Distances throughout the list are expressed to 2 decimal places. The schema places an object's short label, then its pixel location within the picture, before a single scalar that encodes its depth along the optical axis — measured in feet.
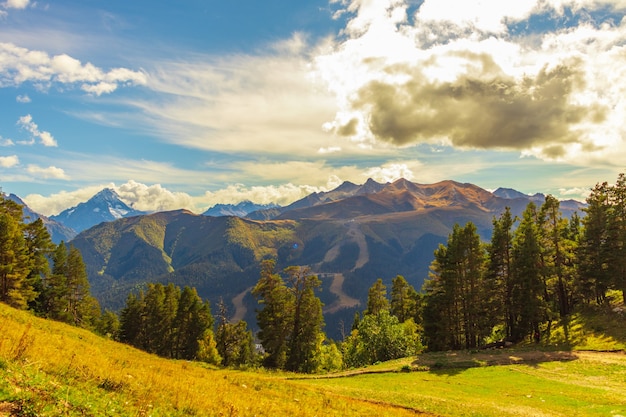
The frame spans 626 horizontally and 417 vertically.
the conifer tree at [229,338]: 255.50
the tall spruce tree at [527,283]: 163.32
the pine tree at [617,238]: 168.45
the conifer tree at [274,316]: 194.49
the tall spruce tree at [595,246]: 177.88
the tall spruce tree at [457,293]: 181.16
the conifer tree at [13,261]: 177.78
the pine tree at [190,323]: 257.75
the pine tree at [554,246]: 173.06
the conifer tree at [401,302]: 264.72
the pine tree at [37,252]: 219.00
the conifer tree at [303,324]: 195.72
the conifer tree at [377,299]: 263.90
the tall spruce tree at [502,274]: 181.91
